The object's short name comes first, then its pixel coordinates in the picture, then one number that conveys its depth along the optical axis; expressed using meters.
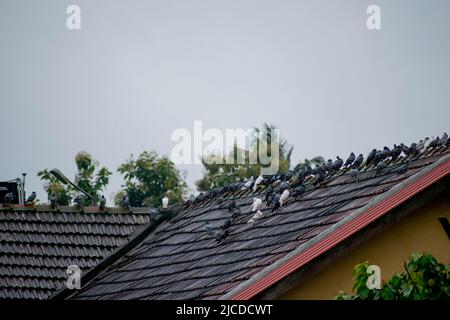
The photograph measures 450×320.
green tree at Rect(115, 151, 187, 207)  58.56
